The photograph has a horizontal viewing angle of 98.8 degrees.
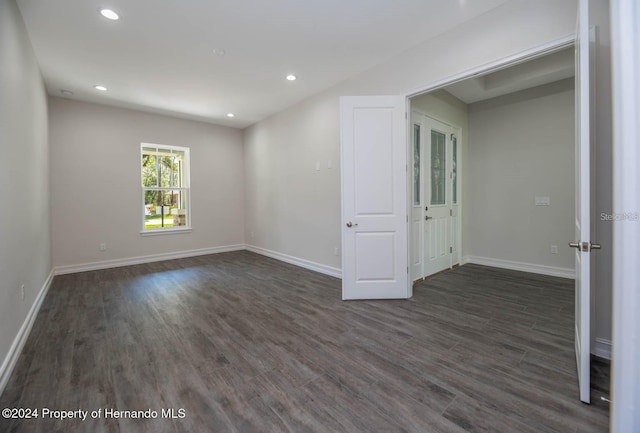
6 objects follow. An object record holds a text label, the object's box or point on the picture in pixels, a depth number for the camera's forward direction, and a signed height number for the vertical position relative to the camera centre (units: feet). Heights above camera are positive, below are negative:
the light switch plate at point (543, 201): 13.55 +0.37
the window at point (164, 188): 17.66 +1.77
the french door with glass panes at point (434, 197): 12.80 +0.67
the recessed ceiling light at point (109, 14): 8.00 +5.95
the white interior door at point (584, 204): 4.96 +0.07
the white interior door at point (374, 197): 10.39 +0.51
